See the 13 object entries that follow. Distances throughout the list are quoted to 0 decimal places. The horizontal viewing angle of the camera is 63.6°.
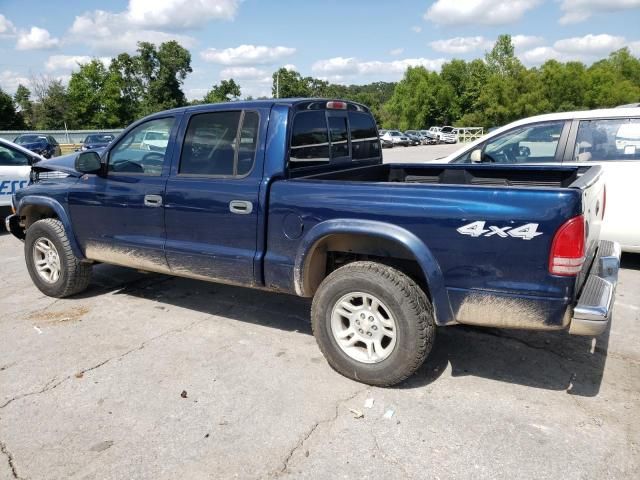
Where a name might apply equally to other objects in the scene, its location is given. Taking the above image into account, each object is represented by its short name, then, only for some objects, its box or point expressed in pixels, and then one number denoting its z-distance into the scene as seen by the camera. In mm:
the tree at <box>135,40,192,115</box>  76875
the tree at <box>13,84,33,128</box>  63475
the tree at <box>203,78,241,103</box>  87494
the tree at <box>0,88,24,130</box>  56244
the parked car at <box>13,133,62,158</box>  22578
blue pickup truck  2852
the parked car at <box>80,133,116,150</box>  29145
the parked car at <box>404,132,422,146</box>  49500
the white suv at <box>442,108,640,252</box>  5613
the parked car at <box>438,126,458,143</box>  53094
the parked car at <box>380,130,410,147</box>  47241
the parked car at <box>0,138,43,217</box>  8445
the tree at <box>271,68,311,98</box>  90312
